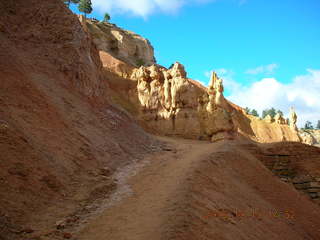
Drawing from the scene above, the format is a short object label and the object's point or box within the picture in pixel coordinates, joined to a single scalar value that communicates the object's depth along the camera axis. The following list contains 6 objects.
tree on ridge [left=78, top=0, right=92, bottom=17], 63.59
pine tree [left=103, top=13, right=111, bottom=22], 71.12
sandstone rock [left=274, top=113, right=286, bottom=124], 59.73
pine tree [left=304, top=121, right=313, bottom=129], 127.50
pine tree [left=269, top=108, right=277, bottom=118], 112.05
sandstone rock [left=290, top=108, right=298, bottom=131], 59.39
